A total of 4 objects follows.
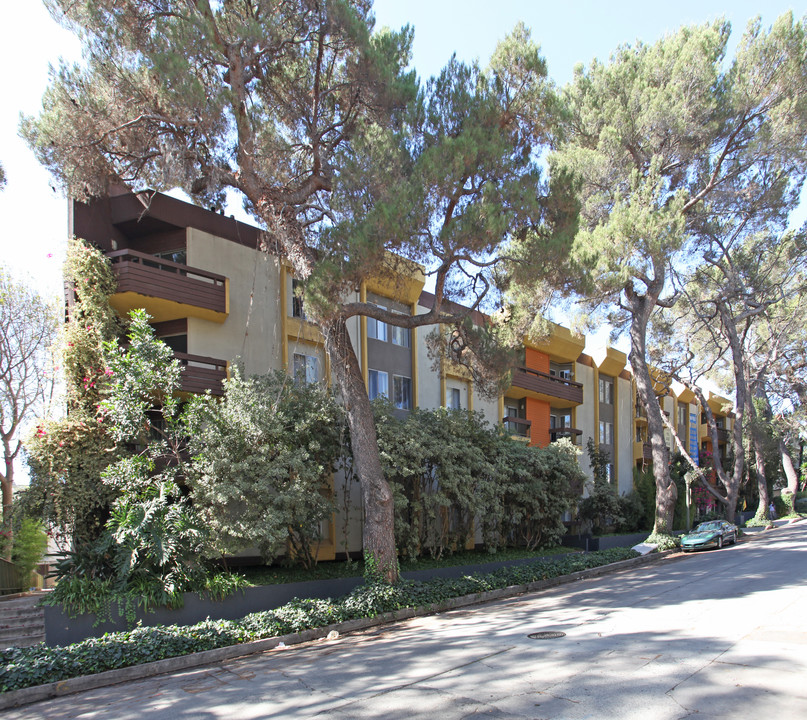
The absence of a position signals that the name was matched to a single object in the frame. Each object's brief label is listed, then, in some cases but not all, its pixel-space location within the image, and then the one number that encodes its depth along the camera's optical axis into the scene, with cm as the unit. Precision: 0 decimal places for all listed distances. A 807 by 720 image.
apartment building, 1719
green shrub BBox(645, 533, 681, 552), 2702
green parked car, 2795
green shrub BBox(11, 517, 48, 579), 1666
